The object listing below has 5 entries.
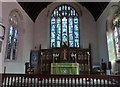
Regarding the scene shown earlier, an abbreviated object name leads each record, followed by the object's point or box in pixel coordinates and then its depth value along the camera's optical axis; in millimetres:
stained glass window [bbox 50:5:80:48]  9820
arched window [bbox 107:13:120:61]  6867
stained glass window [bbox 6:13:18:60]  7160
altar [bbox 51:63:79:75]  6129
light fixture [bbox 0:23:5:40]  4388
